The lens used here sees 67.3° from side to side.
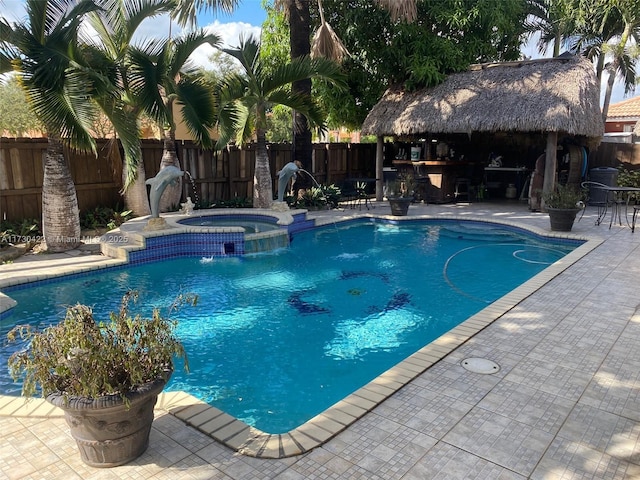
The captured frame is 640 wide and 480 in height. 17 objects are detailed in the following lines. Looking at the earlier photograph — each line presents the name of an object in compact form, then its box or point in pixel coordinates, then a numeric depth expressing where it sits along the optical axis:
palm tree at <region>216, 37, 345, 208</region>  10.62
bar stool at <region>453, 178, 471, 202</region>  15.06
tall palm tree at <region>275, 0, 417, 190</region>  12.29
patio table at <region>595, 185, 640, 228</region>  12.09
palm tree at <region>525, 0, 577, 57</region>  19.52
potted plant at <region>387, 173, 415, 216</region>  11.85
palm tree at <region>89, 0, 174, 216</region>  8.43
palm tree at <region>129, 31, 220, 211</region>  8.08
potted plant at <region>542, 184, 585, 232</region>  9.46
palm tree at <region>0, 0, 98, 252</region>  6.72
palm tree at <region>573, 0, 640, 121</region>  19.09
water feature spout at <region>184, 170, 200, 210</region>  12.02
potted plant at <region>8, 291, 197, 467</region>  2.38
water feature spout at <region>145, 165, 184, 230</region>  8.41
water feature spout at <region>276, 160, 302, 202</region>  11.01
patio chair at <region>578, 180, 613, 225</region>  13.48
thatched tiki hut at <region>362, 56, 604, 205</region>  11.99
